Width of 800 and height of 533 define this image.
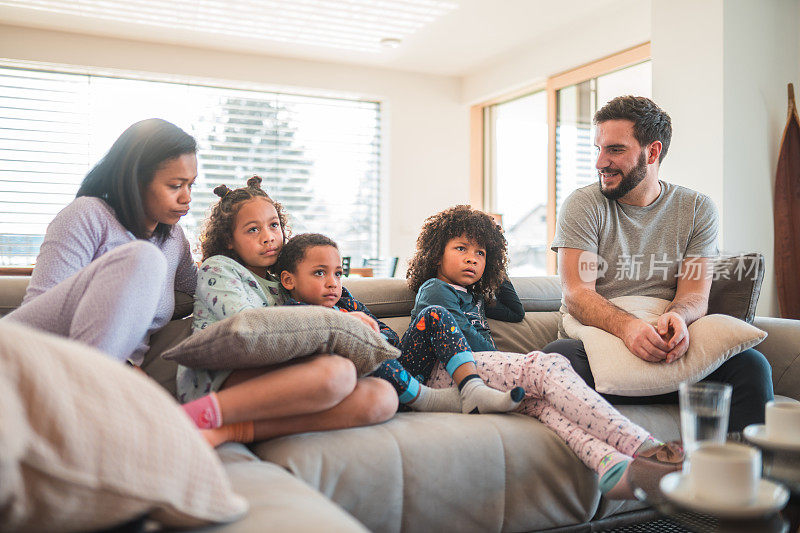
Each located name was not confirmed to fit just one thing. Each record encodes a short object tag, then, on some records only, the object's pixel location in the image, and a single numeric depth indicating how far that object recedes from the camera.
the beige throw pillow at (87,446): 0.62
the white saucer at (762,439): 1.09
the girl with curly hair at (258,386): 1.30
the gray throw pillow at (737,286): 1.98
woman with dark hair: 1.28
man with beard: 2.05
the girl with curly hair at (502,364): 1.37
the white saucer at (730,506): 0.84
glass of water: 0.95
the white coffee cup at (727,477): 0.84
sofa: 1.27
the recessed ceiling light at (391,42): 5.23
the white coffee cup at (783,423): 1.10
